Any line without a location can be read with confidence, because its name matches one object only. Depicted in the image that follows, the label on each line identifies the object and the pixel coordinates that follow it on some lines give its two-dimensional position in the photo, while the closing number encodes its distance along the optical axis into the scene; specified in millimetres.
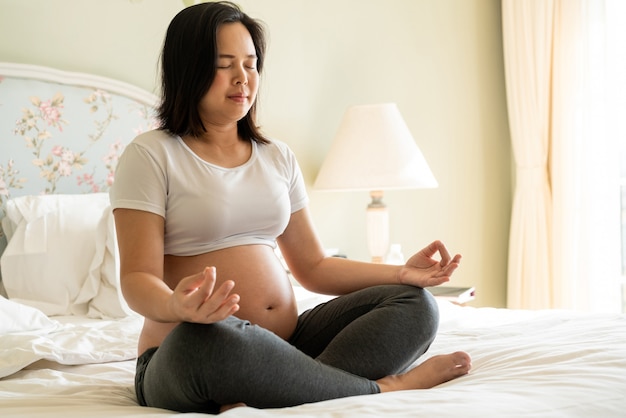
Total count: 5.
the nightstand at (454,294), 3139
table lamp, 3424
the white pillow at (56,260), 2361
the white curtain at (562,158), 4242
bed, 1286
